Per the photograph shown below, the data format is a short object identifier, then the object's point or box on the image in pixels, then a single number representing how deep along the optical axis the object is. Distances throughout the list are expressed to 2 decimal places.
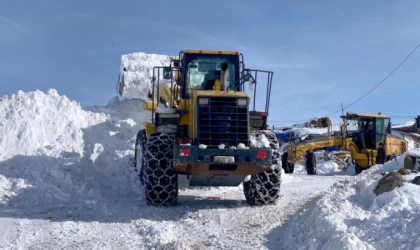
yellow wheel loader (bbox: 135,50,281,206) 9.01
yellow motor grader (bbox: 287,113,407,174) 21.86
